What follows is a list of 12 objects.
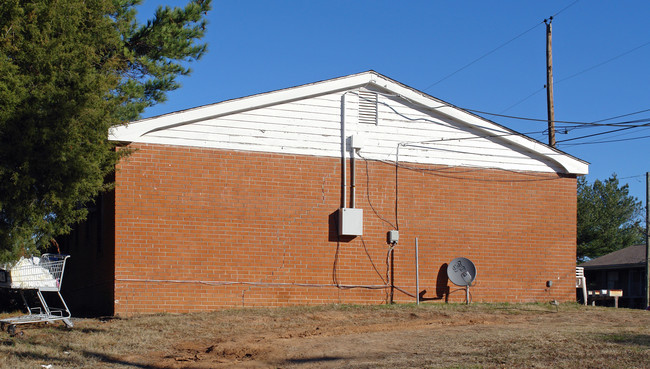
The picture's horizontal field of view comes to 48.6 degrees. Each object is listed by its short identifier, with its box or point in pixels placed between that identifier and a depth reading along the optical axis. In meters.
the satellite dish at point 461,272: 16.44
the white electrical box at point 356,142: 16.20
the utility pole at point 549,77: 24.16
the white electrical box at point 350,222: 15.91
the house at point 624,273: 34.03
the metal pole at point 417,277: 16.34
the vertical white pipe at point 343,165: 16.11
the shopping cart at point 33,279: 12.04
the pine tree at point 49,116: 11.48
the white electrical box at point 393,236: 16.27
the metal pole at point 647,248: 26.69
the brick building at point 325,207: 14.90
